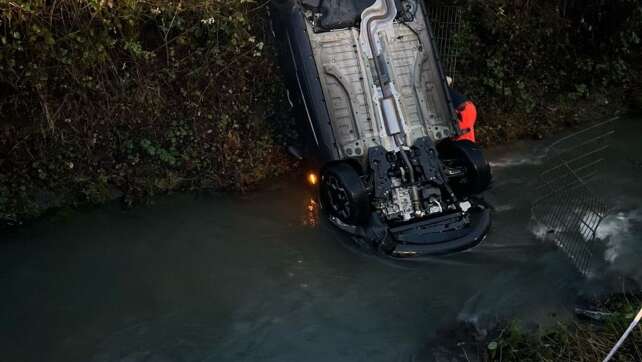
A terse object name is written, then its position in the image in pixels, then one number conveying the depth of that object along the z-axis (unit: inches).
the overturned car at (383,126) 297.4
